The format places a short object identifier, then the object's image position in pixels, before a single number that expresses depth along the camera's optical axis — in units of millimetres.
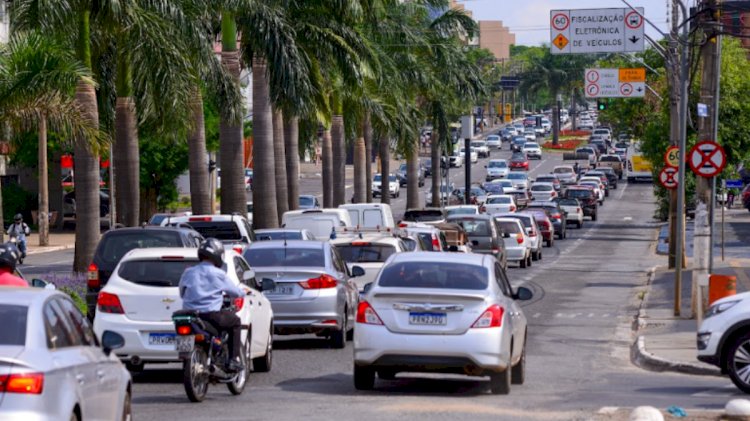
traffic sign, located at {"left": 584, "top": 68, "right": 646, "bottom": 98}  65875
